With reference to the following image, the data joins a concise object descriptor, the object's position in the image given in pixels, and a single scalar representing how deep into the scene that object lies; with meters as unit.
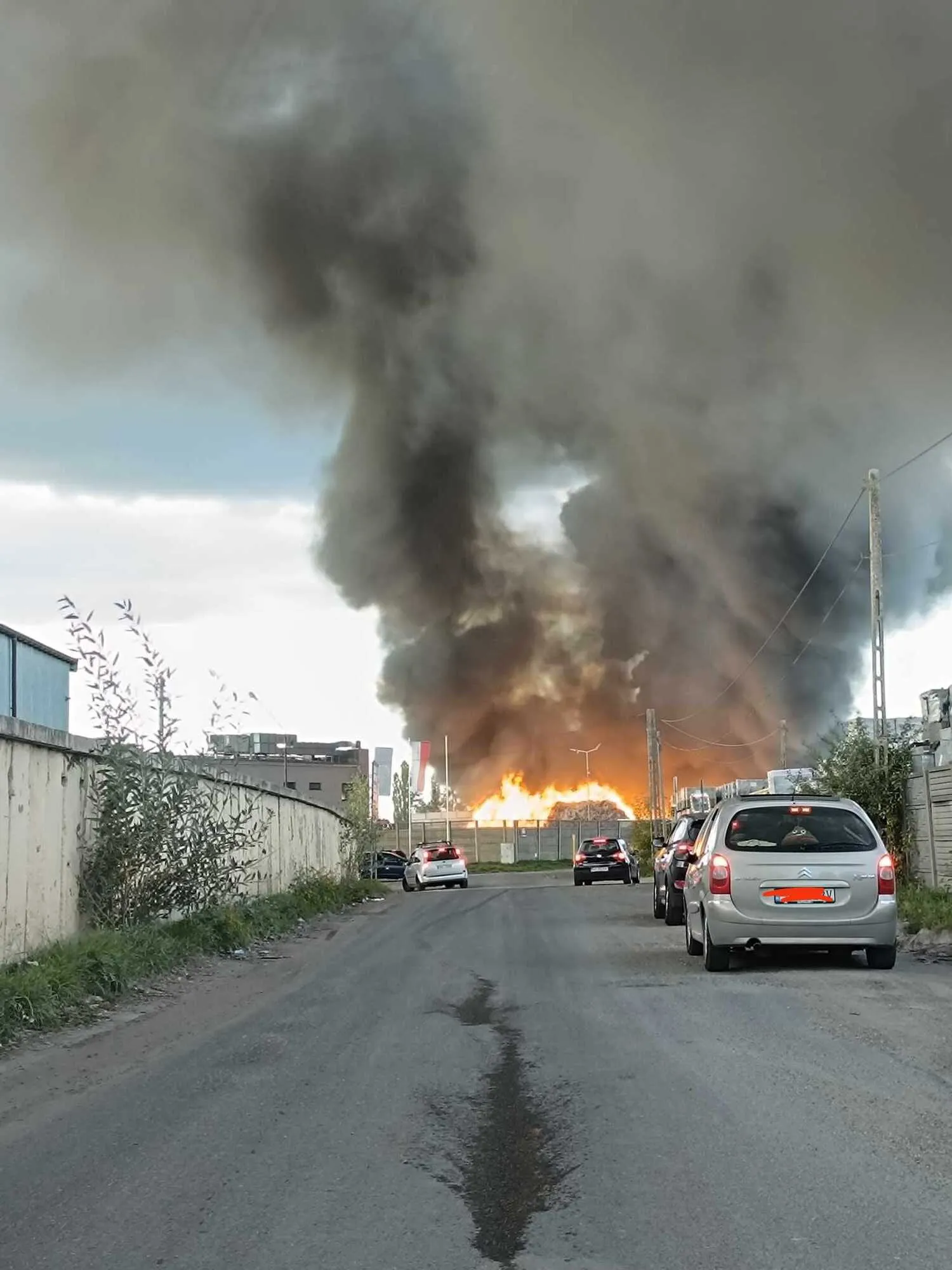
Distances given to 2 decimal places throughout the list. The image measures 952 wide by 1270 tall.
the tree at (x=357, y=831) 37.81
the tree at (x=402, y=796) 79.44
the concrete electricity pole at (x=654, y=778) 54.25
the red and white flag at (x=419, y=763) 73.50
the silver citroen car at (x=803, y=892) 11.80
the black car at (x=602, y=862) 41.00
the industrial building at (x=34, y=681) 25.16
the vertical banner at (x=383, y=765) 68.88
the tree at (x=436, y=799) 100.81
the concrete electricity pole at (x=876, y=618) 22.48
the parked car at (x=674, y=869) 19.03
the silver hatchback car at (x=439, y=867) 41.06
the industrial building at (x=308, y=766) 102.50
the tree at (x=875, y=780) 21.45
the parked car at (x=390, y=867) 57.53
